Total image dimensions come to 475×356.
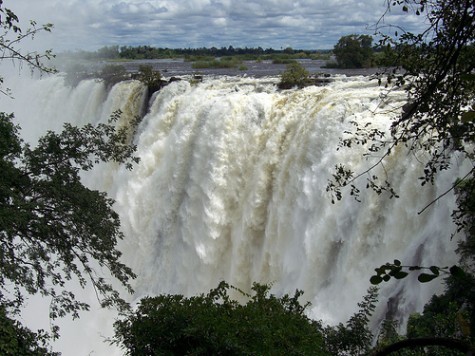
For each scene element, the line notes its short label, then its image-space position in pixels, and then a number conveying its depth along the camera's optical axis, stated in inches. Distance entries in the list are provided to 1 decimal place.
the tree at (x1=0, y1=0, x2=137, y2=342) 269.1
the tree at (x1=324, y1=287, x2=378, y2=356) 285.6
